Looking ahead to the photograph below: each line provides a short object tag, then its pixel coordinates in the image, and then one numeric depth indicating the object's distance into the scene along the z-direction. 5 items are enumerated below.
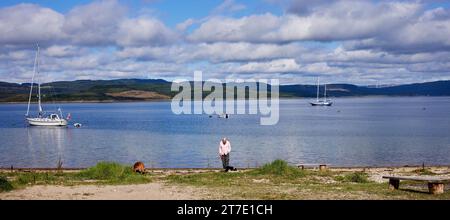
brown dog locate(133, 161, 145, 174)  22.98
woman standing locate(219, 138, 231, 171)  24.83
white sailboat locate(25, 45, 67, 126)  93.62
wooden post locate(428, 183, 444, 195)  16.05
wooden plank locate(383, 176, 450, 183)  16.00
